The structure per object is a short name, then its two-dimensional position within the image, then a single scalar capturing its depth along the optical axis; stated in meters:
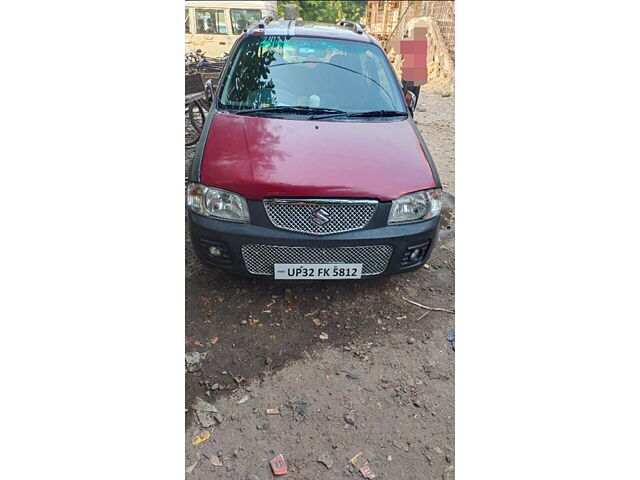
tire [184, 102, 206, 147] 6.11
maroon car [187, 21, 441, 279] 2.42
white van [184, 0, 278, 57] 10.40
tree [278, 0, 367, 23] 21.00
